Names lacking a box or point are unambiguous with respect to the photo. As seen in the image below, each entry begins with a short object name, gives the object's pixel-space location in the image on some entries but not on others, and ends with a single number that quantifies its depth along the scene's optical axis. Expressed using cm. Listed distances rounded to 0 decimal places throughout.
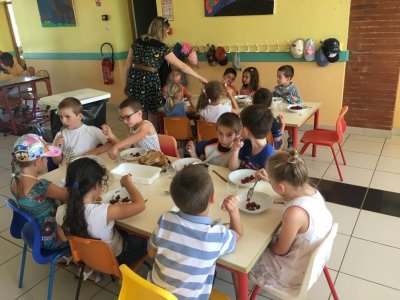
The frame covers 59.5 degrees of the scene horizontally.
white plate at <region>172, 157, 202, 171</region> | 214
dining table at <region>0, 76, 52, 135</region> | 513
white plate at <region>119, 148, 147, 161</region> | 237
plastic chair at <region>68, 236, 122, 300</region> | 157
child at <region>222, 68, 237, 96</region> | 440
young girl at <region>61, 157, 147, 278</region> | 164
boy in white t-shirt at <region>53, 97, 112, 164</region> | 254
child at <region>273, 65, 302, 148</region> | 384
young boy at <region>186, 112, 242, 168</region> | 221
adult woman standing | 350
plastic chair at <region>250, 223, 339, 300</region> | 138
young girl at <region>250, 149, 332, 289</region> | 145
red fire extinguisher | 624
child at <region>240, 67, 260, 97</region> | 417
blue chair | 179
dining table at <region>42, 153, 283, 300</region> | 135
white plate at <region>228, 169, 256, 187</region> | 191
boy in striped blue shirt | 130
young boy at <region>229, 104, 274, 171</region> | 206
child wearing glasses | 253
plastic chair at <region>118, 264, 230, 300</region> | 115
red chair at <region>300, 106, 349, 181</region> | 324
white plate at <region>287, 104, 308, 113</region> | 327
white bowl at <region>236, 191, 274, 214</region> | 163
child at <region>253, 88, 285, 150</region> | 289
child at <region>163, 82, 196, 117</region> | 356
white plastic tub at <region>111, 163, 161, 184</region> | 200
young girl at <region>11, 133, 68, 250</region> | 190
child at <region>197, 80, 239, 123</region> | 329
